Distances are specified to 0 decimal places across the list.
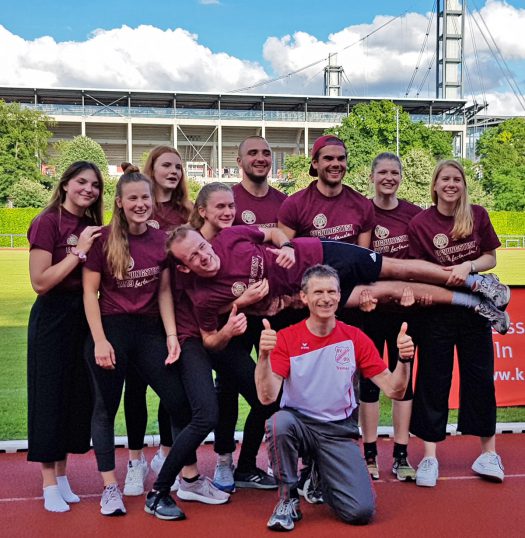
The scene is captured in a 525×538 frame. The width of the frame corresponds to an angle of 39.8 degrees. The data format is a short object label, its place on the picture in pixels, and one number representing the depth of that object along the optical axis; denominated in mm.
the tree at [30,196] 43500
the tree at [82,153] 46659
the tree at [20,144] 47875
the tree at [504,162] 47938
